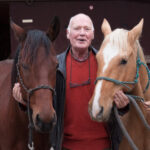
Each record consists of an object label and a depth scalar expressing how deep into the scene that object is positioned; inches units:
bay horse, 74.7
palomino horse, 76.3
